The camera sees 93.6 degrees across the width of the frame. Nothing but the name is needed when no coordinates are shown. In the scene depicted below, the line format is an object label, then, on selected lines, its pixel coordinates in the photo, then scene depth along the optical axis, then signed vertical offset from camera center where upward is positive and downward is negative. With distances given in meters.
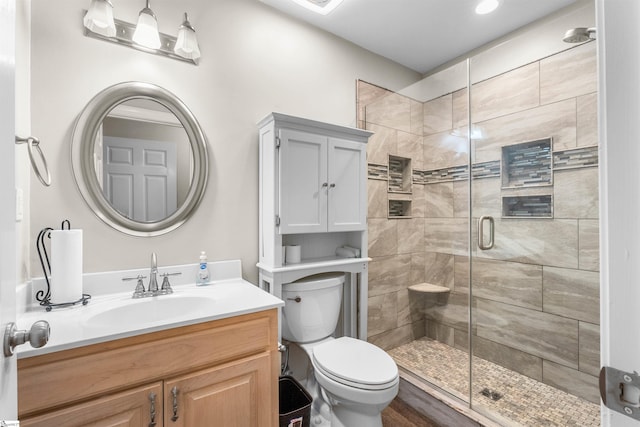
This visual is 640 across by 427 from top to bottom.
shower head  1.53 +0.99
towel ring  0.86 +0.23
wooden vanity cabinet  0.93 -0.58
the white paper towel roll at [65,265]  1.22 -0.19
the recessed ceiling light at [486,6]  1.91 +1.37
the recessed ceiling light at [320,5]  1.87 +1.35
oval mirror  1.42 +0.30
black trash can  1.48 -0.97
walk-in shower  1.80 -0.10
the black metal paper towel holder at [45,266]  1.27 -0.21
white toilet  1.37 -0.72
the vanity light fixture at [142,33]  1.36 +0.90
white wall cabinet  1.72 +0.11
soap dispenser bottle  1.62 -0.30
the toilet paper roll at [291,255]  1.85 -0.23
